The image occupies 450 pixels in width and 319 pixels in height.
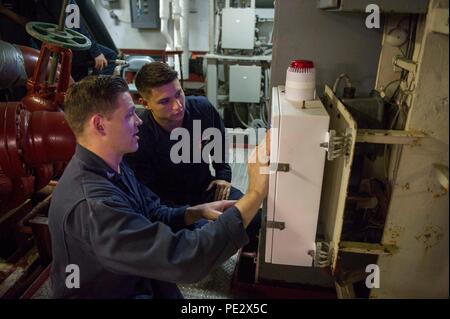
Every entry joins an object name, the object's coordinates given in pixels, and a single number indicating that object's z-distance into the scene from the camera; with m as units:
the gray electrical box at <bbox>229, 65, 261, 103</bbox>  3.51
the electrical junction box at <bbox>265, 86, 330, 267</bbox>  0.90
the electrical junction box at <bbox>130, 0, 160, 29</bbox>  3.94
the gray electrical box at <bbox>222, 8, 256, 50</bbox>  3.33
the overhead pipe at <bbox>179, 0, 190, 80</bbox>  3.48
